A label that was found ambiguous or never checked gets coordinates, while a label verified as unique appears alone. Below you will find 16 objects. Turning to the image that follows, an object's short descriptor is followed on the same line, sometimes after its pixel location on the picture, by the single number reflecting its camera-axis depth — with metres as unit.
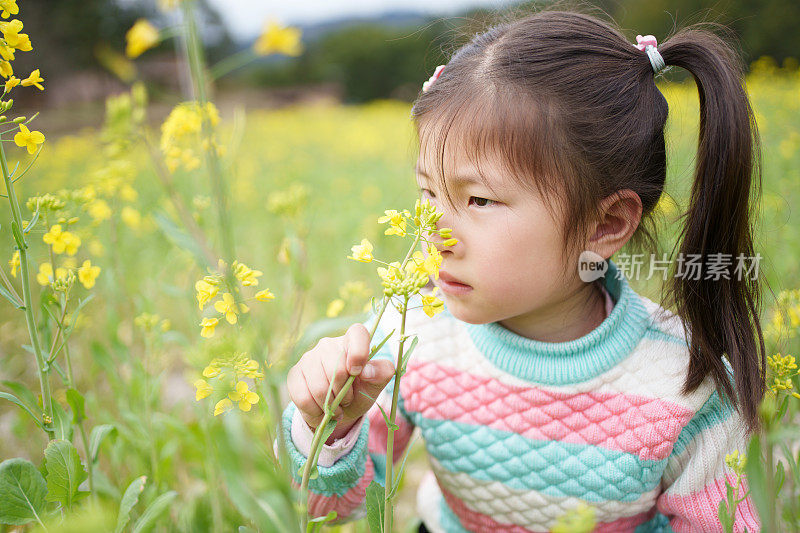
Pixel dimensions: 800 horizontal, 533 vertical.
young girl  0.56
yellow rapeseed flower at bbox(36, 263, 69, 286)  0.55
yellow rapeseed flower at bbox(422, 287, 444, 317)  0.46
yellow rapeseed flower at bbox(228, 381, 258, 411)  0.47
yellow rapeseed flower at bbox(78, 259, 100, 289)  0.57
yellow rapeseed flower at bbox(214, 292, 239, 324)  0.45
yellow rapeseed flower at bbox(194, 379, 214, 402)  0.46
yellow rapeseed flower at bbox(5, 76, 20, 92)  0.49
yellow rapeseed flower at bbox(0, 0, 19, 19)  0.48
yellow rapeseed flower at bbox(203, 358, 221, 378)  0.45
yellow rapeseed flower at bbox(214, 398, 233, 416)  0.46
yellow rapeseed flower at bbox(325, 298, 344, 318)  0.57
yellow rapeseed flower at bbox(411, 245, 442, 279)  0.46
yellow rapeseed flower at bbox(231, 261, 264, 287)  0.48
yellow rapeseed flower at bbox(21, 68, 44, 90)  0.51
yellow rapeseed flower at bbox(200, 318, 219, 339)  0.46
